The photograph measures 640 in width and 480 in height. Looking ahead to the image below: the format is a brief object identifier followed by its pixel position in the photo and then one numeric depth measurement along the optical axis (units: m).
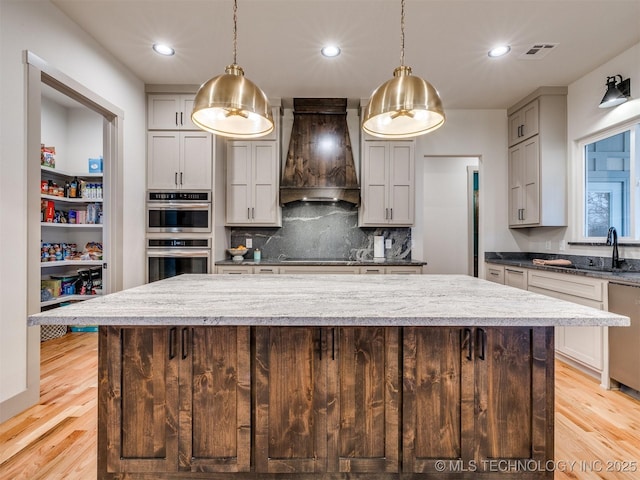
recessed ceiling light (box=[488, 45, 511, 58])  3.07
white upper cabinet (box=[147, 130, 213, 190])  3.87
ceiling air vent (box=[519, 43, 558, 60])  3.03
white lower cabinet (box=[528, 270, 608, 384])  2.76
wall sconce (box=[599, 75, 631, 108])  2.99
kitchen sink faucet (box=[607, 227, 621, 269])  3.06
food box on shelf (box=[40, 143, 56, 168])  3.87
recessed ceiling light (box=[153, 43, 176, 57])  3.06
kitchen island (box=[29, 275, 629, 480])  1.48
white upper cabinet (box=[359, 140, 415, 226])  4.18
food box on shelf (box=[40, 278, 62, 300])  3.86
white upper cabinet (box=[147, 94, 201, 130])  3.87
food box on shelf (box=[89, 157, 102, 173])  4.32
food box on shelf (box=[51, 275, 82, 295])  4.11
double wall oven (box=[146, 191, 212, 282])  3.84
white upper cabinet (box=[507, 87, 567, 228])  3.85
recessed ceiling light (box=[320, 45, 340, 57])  3.08
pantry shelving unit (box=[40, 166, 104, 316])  3.95
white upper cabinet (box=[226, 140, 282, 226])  4.16
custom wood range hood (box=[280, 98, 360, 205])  4.09
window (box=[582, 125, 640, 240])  3.10
